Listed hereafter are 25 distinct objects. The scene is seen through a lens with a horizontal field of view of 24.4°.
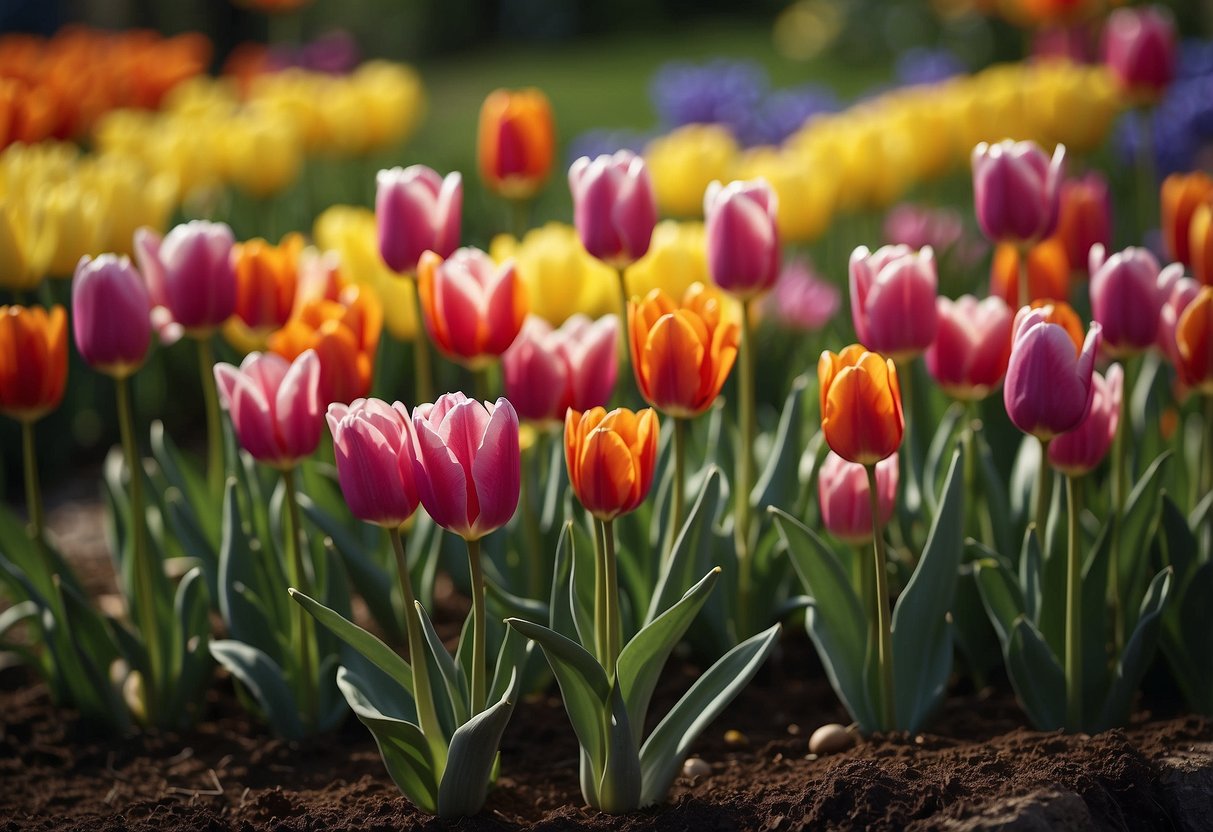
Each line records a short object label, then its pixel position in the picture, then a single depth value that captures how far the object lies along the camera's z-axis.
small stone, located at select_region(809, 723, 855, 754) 4.14
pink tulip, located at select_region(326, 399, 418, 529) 3.27
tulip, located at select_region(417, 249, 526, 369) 4.19
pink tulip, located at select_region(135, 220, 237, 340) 4.43
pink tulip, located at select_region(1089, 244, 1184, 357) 4.17
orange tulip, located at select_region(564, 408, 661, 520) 3.33
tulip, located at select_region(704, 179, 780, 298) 4.21
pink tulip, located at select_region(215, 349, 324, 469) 3.89
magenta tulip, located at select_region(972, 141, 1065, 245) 4.38
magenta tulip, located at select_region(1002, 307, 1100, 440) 3.46
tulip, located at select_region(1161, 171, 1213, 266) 4.92
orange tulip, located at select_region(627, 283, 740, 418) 3.72
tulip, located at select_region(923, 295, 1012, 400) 4.23
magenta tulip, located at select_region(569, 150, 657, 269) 4.46
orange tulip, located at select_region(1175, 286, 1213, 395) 4.14
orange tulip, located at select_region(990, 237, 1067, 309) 5.02
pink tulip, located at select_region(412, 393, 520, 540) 3.21
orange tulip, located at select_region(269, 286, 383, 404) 4.23
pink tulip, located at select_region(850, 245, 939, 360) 3.98
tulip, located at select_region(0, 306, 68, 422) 4.18
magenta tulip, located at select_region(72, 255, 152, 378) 4.15
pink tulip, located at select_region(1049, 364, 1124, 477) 3.92
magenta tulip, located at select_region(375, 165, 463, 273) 4.52
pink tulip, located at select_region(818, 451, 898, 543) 4.09
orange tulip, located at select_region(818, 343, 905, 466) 3.44
